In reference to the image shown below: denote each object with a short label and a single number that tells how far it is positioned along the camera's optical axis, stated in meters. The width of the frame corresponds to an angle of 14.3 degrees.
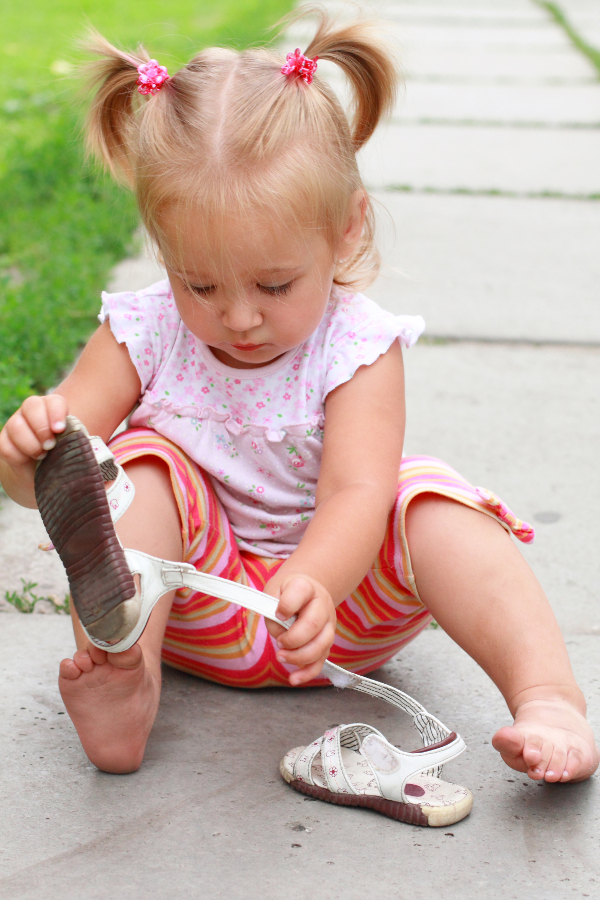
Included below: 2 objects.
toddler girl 1.63
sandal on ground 1.60
